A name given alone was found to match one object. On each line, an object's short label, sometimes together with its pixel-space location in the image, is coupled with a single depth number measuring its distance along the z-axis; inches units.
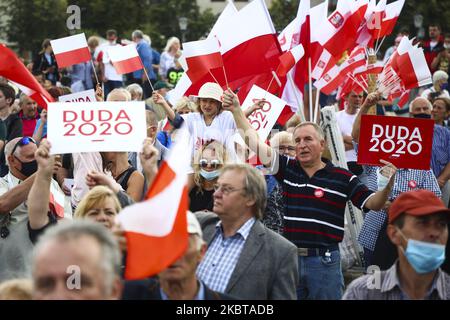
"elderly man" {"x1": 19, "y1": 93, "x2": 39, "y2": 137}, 491.2
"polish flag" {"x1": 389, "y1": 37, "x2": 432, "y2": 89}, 455.8
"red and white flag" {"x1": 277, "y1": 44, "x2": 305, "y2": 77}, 422.3
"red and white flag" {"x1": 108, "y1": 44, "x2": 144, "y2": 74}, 501.0
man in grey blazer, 235.5
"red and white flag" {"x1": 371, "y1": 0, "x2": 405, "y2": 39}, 514.9
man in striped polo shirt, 304.8
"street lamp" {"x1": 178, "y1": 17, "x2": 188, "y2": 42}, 1393.1
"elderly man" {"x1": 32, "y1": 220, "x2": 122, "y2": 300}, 168.7
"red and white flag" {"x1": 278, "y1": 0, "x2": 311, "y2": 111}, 456.8
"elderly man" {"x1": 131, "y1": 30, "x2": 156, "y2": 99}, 831.7
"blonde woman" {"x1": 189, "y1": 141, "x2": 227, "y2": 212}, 322.3
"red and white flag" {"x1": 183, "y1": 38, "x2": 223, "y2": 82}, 417.4
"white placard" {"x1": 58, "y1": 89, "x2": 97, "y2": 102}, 388.2
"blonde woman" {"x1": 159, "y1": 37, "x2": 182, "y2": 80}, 853.6
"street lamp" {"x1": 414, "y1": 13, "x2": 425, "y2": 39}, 1232.4
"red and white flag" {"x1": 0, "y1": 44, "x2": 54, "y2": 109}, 342.3
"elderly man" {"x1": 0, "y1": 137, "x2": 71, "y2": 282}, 280.2
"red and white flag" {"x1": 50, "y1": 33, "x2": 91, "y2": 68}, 439.2
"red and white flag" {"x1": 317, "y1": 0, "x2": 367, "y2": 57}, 465.7
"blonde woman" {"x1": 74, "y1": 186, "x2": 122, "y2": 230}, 246.2
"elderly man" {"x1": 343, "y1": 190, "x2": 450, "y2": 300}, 208.2
